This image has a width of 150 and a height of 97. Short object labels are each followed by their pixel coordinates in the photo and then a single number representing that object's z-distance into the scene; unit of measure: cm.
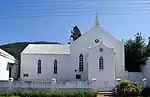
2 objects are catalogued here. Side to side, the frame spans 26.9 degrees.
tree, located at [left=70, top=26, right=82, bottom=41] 7861
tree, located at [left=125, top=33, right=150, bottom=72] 4950
